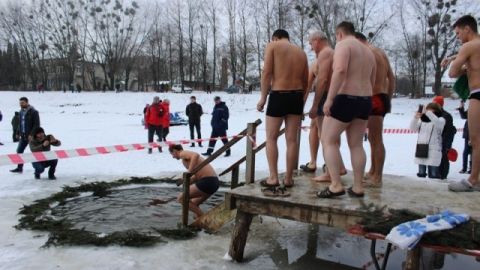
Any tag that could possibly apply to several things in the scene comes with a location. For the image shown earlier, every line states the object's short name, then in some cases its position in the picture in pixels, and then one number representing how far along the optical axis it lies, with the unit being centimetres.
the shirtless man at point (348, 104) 442
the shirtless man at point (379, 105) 535
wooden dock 427
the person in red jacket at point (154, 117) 1450
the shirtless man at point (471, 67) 467
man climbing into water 683
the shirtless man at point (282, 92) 503
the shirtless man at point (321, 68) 517
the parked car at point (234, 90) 4858
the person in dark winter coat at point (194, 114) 1534
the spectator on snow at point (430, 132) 874
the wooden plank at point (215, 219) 580
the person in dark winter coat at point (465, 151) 1019
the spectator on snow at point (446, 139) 894
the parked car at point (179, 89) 5262
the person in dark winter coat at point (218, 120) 1344
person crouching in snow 953
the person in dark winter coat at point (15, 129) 1692
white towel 359
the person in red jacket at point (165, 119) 1497
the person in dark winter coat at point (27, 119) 1057
